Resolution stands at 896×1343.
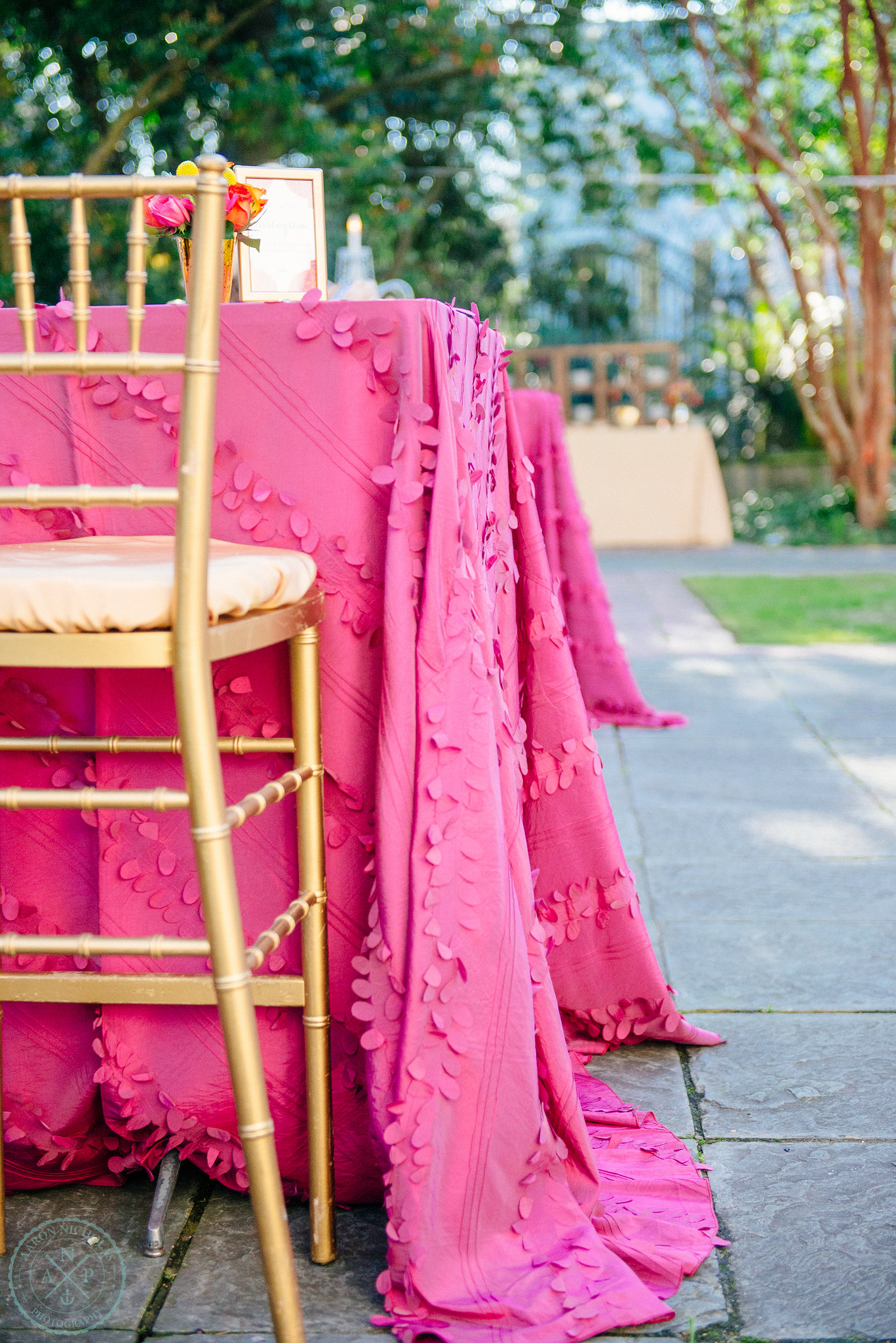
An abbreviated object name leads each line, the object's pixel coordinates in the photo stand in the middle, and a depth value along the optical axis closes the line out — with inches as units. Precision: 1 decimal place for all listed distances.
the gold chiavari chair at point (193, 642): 33.7
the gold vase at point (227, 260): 56.9
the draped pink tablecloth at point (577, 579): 120.8
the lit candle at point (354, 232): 86.7
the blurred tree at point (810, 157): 308.2
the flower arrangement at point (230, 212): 57.4
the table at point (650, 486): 299.0
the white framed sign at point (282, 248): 60.2
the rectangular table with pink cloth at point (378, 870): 42.8
